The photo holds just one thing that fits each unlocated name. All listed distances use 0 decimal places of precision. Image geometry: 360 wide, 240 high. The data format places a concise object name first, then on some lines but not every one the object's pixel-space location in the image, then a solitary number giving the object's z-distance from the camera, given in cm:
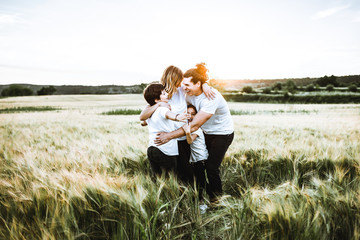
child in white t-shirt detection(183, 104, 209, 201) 246
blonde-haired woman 233
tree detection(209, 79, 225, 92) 3889
